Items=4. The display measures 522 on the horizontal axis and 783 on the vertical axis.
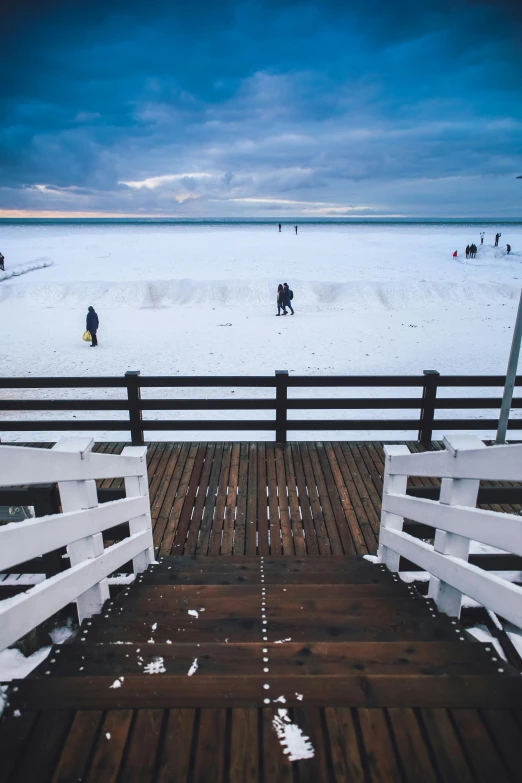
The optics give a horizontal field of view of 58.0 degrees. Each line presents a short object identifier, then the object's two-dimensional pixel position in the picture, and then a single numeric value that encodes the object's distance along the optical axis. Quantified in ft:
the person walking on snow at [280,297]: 81.71
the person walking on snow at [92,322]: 58.54
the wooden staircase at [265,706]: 5.74
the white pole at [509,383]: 22.34
